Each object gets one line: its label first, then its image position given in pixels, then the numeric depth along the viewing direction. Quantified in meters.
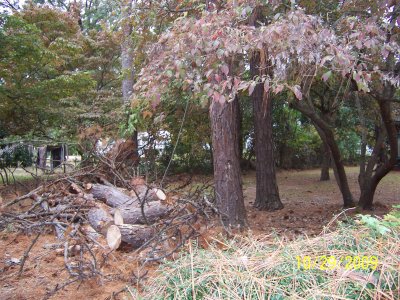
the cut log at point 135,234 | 4.47
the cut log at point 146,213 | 5.06
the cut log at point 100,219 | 4.54
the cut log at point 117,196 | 5.49
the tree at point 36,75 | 9.81
